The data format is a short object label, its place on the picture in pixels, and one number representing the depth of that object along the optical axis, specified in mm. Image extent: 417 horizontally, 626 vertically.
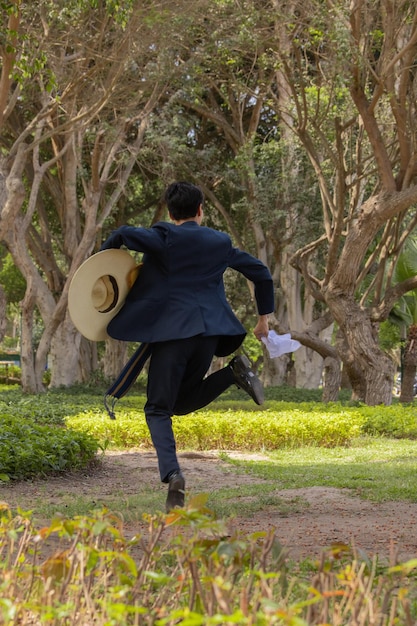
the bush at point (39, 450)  7398
